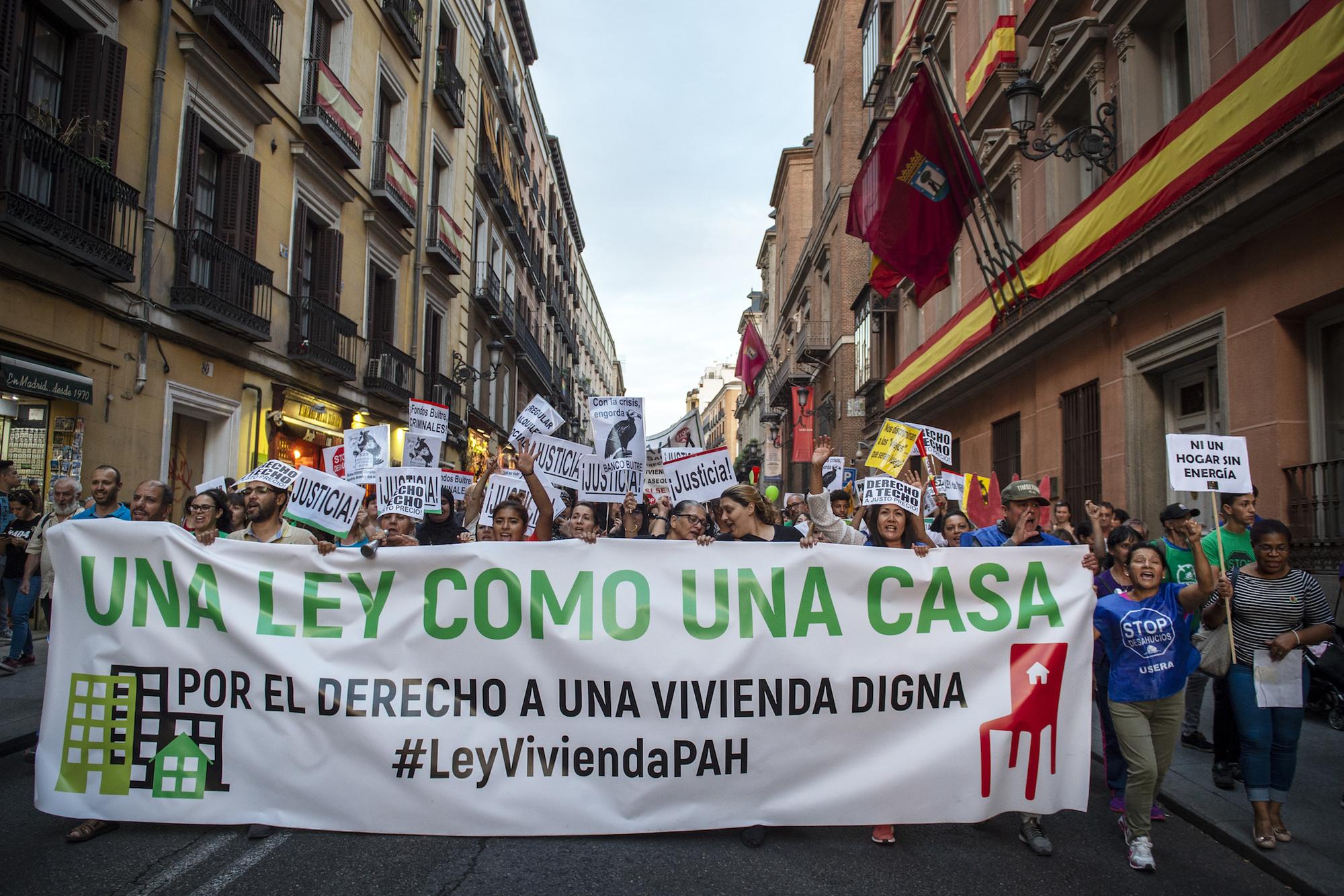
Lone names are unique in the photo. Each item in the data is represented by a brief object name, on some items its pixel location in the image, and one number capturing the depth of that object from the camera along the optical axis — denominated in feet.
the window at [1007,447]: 50.26
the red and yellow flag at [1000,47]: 47.06
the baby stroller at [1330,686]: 19.62
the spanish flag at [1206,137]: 22.25
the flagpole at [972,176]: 39.68
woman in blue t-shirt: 14.17
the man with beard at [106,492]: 20.85
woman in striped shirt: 14.62
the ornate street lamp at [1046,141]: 34.78
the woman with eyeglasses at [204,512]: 17.87
